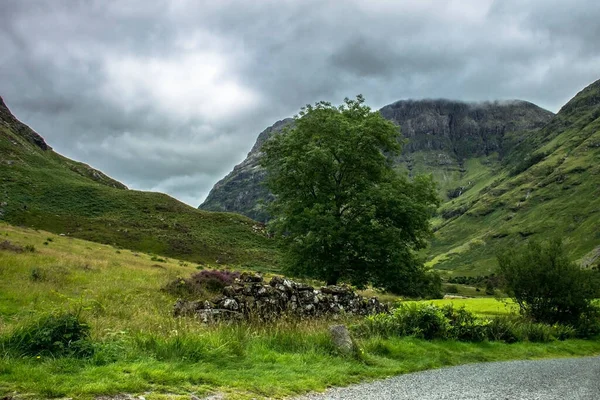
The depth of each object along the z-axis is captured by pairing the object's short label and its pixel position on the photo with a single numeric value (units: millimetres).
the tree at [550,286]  26656
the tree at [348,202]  24672
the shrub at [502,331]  19953
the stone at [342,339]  12586
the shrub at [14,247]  26797
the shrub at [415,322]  16594
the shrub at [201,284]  20406
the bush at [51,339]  8539
